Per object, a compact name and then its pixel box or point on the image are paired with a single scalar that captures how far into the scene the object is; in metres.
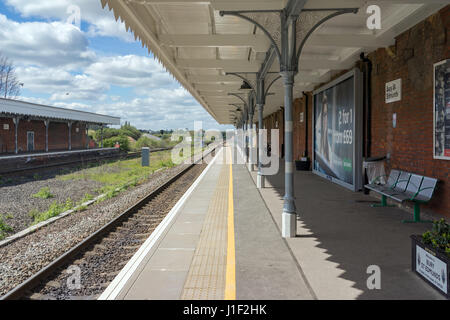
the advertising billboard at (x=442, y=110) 6.61
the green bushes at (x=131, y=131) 85.79
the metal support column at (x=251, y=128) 18.09
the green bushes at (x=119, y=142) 50.12
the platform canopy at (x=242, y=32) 6.61
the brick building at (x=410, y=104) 6.94
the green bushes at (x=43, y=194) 11.75
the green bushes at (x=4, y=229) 7.41
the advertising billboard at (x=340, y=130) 10.84
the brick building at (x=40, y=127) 25.39
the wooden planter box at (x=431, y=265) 3.77
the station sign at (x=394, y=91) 8.55
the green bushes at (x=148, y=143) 62.50
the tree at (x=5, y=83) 54.66
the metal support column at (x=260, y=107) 12.62
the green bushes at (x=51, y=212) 8.86
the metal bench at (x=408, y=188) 7.00
